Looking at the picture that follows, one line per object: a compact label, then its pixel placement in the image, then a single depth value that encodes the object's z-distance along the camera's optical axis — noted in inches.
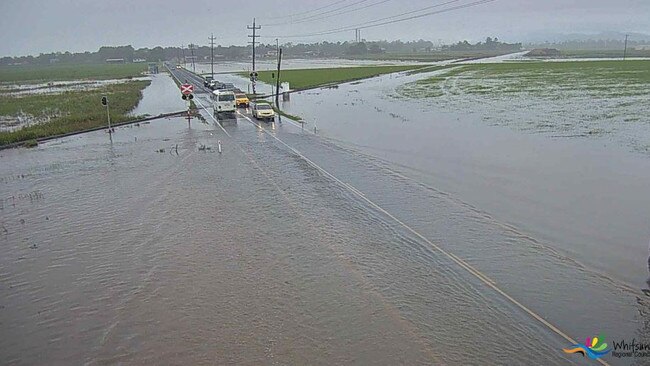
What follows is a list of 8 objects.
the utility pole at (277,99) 1881.9
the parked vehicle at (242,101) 1919.3
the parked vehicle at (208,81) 2844.5
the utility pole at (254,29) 2653.5
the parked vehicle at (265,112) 1528.1
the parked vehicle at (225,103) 1617.9
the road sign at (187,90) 1541.1
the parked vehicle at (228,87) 2151.2
